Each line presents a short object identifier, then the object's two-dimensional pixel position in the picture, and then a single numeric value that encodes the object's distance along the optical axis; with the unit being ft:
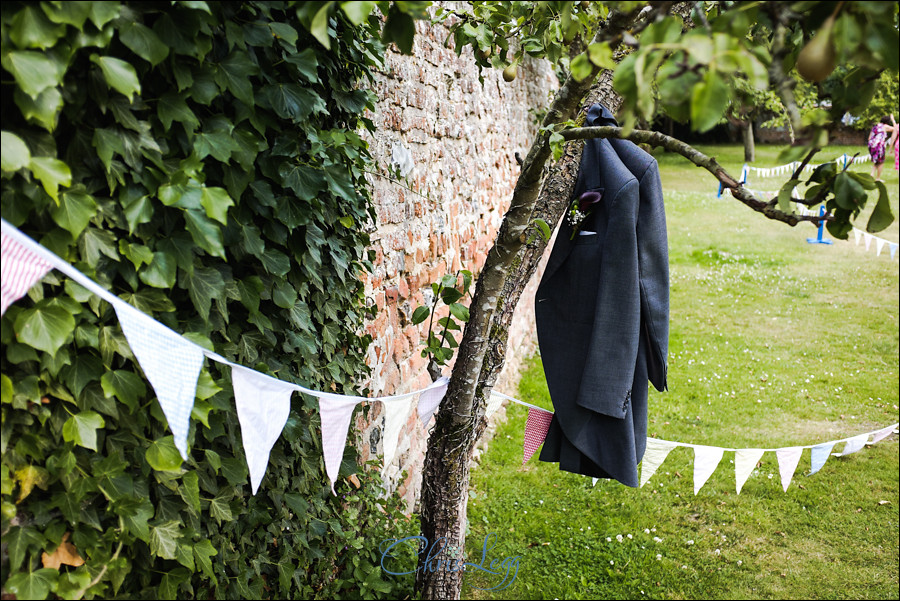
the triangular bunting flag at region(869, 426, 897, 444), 12.70
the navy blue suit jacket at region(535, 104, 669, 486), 7.68
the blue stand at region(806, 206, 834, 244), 36.99
